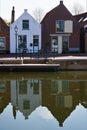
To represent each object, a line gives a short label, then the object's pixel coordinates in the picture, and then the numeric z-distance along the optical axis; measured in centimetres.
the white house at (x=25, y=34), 3872
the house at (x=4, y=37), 3853
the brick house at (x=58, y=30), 3975
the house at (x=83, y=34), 4134
